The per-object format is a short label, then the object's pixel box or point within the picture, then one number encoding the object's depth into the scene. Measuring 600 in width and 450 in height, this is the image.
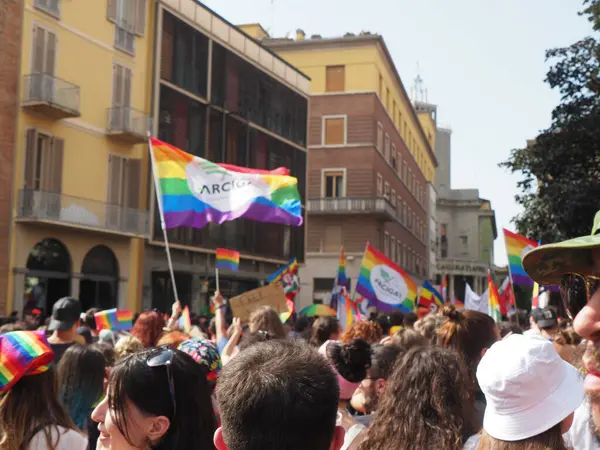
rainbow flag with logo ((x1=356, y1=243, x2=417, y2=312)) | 13.93
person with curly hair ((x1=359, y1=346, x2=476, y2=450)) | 3.45
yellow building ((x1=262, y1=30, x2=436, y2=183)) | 45.03
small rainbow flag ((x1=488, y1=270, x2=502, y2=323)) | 13.87
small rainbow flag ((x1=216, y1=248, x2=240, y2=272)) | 11.90
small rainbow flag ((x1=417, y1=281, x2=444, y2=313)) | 15.73
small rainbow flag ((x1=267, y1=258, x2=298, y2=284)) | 18.50
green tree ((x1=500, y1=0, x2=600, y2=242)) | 22.55
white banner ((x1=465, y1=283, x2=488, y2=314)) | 16.08
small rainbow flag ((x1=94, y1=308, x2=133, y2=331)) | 9.83
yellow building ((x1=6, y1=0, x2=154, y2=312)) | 22.67
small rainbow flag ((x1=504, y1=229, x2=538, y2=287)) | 13.30
